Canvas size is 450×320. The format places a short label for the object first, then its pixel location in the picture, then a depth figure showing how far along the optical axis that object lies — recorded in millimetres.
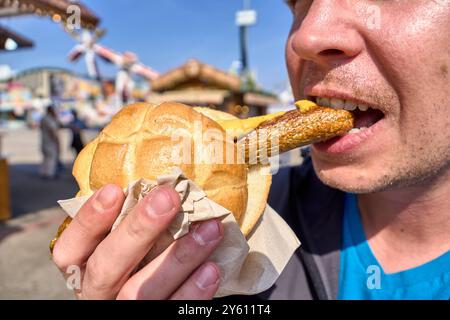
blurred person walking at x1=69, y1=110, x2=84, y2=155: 11500
